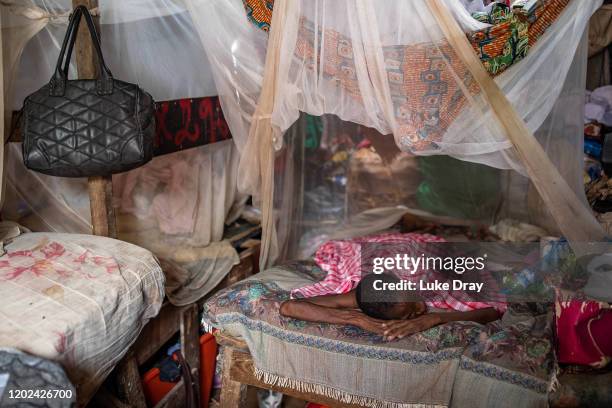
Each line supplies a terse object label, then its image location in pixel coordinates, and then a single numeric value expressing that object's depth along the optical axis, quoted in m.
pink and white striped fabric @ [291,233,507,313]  2.42
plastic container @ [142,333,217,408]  3.00
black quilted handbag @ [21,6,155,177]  1.80
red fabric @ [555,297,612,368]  1.86
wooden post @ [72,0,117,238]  1.97
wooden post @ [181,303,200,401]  2.83
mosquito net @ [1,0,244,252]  2.21
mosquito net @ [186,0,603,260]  1.78
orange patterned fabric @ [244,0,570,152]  1.77
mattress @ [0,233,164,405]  1.51
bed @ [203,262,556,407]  1.93
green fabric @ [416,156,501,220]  4.29
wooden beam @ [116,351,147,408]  2.21
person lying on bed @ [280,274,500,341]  2.16
